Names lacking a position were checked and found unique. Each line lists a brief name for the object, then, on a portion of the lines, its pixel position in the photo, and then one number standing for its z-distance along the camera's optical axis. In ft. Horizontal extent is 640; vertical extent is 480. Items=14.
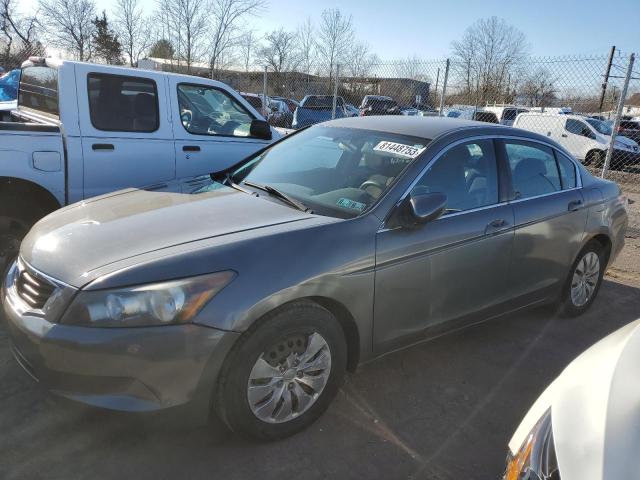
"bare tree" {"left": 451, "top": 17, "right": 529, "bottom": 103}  73.30
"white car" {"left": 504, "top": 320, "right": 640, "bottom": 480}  4.72
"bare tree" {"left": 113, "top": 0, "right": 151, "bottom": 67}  99.89
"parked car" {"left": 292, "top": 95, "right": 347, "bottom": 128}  55.72
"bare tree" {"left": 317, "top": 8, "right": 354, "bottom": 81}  95.20
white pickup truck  13.89
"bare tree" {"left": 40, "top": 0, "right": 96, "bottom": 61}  102.18
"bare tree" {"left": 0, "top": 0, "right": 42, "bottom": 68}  98.07
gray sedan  7.34
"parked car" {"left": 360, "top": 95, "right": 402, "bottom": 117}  62.38
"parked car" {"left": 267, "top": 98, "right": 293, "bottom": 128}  63.83
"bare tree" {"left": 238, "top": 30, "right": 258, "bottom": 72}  81.44
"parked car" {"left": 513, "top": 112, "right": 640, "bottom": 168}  52.90
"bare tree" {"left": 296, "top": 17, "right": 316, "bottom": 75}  77.89
